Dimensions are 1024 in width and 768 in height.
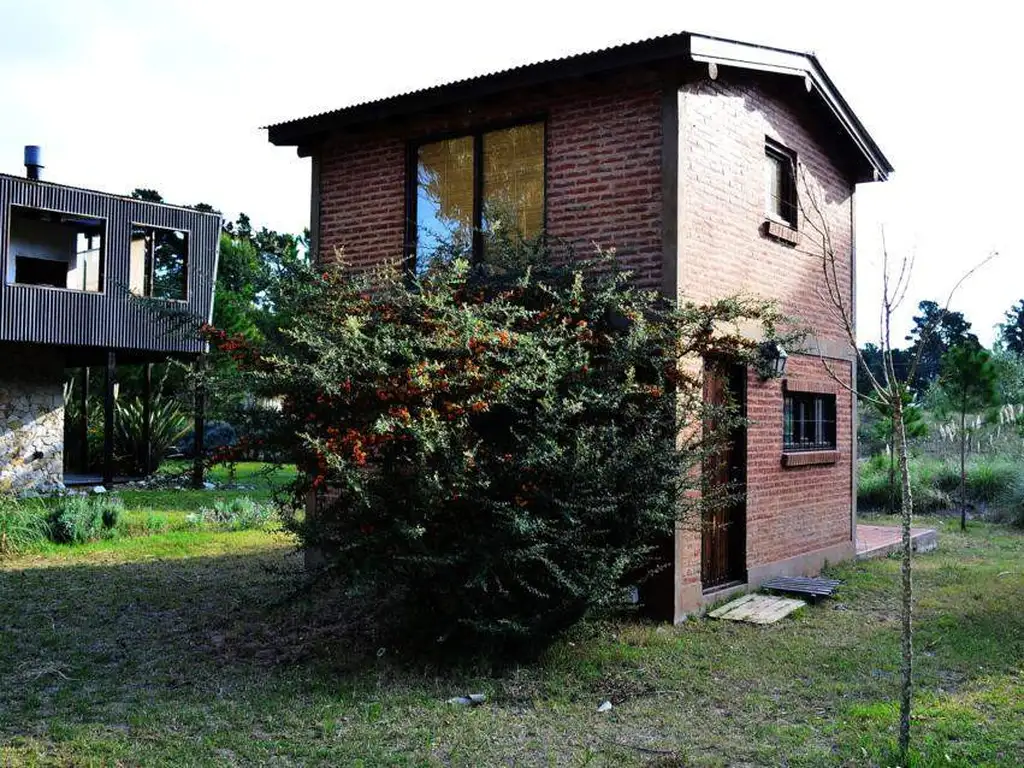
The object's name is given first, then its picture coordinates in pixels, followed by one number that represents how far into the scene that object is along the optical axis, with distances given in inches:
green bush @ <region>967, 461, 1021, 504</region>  644.7
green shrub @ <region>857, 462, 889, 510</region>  655.1
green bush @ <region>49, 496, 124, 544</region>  461.1
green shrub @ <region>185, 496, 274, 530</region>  528.7
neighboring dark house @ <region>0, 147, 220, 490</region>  651.5
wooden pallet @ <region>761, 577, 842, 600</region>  339.9
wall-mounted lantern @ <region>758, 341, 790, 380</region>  332.5
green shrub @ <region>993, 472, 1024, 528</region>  587.2
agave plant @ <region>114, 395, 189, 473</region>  783.7
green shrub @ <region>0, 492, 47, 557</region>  427.2
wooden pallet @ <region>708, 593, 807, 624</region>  306.3
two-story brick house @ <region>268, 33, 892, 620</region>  311.6
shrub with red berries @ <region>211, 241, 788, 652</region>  232.2
